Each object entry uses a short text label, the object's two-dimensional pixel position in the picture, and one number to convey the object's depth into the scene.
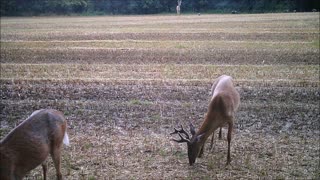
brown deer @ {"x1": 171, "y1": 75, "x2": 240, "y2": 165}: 8.00
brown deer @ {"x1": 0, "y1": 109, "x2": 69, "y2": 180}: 6.06
